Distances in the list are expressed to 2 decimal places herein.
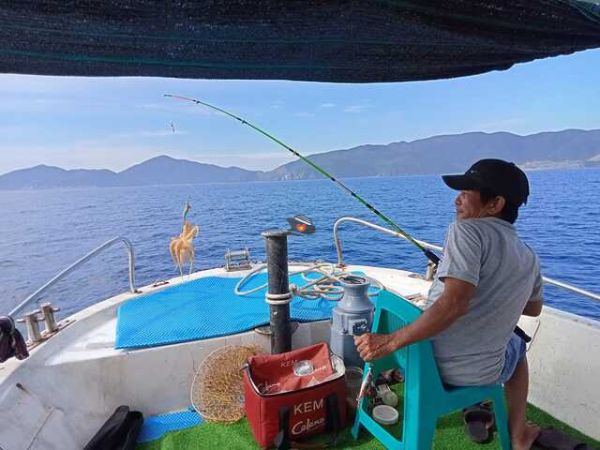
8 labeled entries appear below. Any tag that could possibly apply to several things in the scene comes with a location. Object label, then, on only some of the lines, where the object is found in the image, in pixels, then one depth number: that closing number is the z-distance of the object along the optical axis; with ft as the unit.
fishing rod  8.59
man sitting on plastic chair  4.60
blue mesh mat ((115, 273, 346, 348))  8.14
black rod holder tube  7.87
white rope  9.91
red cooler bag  6.61
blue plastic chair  5.20
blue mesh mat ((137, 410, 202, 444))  7.28
